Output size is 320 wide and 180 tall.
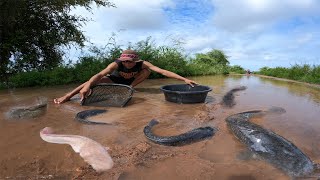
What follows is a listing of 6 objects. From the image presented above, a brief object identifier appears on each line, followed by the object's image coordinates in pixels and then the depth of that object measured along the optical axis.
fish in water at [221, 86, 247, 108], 3.13
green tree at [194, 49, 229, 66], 7.58
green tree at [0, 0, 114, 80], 5.38
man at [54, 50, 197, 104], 3.23
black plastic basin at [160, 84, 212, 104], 3.08
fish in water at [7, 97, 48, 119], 2.62
